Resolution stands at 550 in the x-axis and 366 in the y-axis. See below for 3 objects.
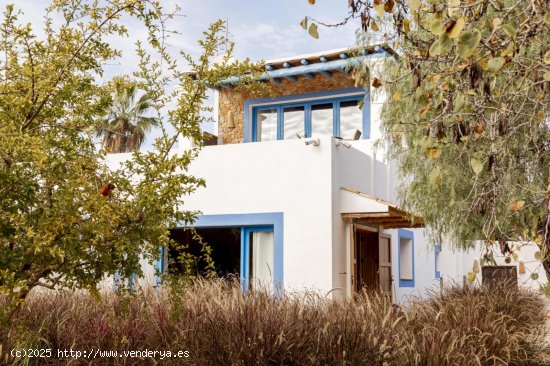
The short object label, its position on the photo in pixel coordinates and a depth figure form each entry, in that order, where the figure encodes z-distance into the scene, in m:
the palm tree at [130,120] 29.09
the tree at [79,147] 5.32
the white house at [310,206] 12.66
